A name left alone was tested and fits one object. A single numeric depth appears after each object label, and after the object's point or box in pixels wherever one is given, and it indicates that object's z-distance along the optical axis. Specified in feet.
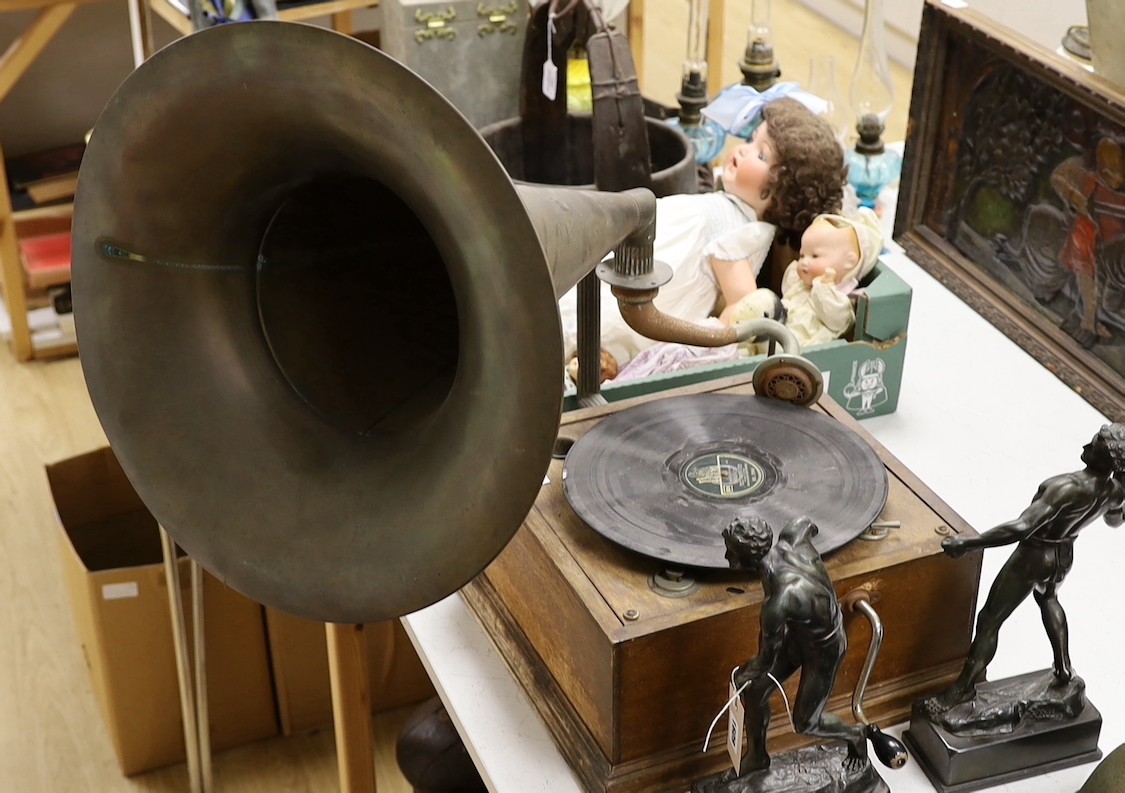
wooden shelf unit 10.27
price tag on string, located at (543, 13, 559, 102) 8.00
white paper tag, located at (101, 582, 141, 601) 7.14
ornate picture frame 5.83
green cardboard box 6.27
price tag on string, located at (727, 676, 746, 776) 4.09
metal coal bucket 6.52
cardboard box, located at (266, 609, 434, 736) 7.56
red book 11.14
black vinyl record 4.38
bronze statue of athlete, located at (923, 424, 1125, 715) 4.09
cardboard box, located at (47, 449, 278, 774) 7.22
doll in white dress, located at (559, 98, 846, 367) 6.88
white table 4.67
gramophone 3.43
